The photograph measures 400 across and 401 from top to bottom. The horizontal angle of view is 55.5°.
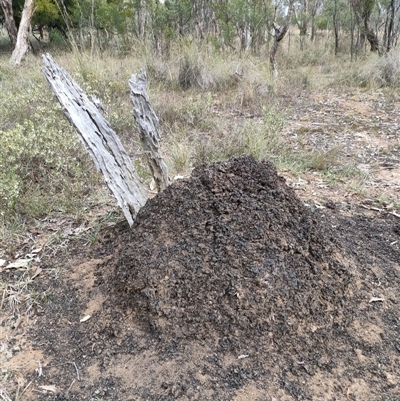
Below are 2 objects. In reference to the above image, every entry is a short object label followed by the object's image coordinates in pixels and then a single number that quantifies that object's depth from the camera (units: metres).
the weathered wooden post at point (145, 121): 2.37
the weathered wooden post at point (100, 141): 2.29
